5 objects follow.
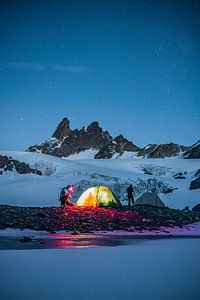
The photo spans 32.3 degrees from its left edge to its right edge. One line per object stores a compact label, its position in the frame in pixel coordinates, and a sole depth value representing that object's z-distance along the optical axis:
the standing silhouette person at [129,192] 31.90
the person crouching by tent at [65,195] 27.20
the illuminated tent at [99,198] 28.34
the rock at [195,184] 61.54
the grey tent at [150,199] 37.41
